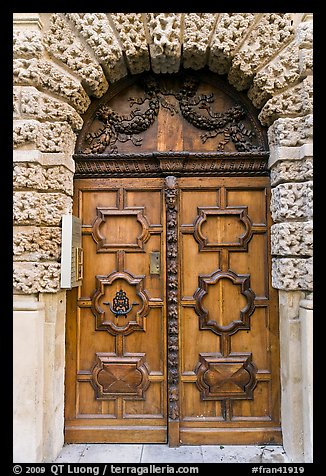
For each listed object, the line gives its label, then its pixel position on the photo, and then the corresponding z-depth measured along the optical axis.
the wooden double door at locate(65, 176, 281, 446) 3.63
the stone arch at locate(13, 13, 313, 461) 3.32
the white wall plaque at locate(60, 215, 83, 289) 3.33
